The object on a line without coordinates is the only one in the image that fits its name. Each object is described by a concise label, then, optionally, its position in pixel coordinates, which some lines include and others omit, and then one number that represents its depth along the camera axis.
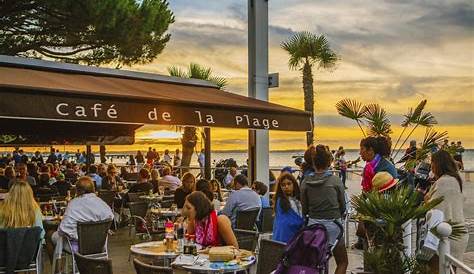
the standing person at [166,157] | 24.90
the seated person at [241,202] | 7.69
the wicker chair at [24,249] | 5.56
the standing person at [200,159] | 20.17
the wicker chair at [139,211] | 8.69
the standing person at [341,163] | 17.01
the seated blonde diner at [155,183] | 11.52
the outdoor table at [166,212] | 8.53
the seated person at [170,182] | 11.32
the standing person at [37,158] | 26.42
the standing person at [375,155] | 6.21
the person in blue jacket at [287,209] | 5.94
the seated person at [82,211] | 6.59
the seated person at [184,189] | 8.48
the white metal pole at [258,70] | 10.95
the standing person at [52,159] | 24.73
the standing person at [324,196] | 5.78
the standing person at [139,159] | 26.77
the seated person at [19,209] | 5.92
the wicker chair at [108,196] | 10.41
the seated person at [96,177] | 12.16
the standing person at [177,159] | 24.39
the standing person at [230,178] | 13.30
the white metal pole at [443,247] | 4.21
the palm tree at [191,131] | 21.97
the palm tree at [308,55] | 21.72
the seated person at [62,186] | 11.64
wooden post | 13.28
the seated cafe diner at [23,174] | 10.75
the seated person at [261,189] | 8.82
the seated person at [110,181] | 12.38
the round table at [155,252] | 5.25
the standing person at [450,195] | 5.04
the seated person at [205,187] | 7.45
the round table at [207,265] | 4.59
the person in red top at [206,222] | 5.38
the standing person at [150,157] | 23.13
